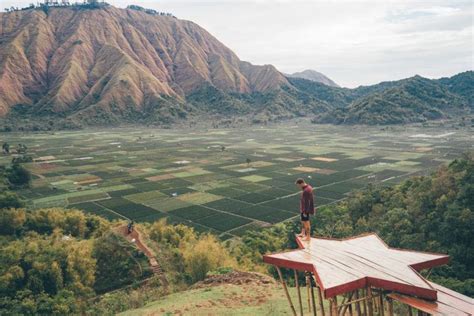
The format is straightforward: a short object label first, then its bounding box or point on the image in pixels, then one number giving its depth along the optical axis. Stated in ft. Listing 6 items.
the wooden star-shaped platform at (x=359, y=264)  34.04
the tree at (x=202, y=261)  99.14
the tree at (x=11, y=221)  148.56
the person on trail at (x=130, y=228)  133.08
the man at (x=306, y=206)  48.42
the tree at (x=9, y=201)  167.94
